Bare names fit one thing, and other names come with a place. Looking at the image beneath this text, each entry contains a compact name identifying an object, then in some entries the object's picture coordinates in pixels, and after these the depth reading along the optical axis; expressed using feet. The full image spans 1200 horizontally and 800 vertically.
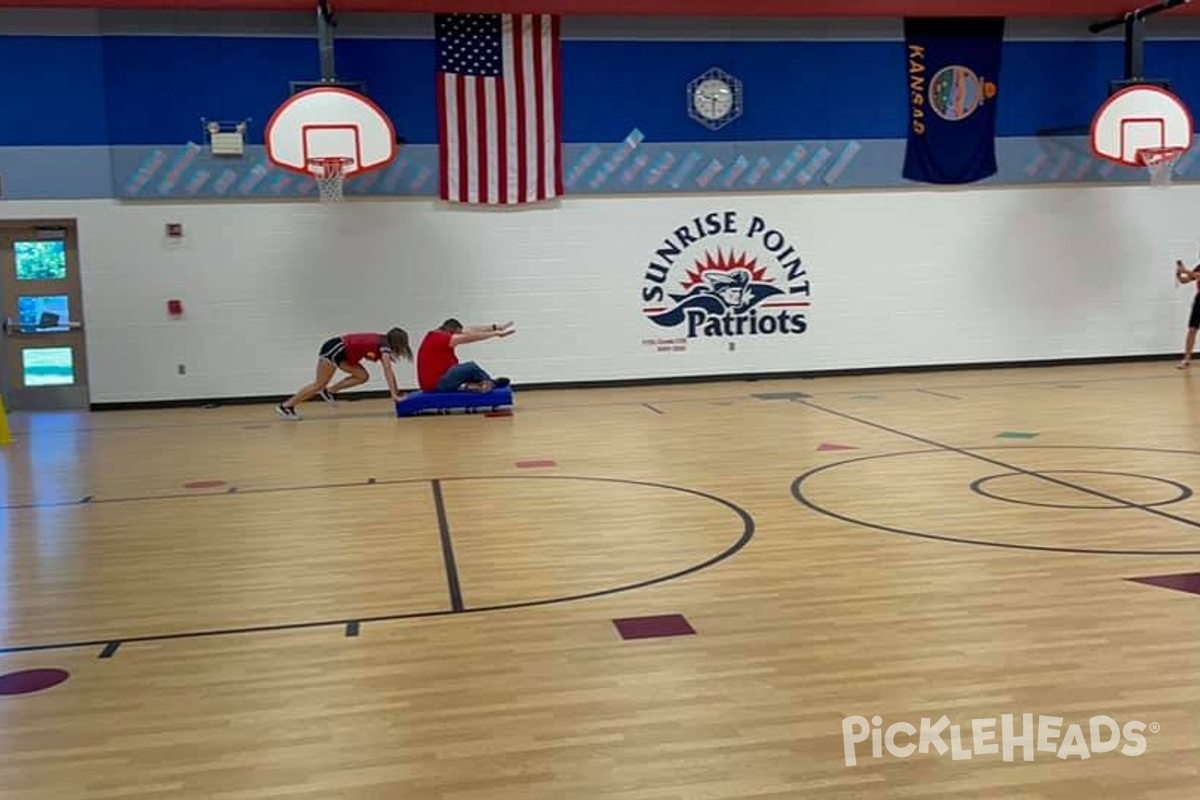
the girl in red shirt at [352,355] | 36.06
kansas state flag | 44.62
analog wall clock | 43.62
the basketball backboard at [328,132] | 37.52
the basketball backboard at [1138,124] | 42.29
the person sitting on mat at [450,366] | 35.94
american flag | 41.75
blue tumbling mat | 35.58
